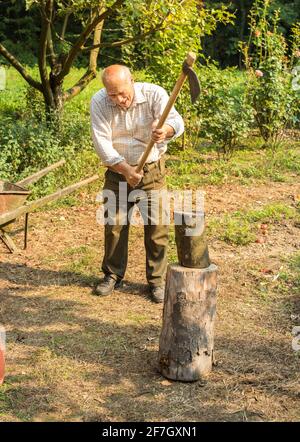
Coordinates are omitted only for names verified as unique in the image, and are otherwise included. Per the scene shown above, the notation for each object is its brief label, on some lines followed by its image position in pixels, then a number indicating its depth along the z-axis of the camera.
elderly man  5.24
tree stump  4.52
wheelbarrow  5.94
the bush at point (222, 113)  9.59
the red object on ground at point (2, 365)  4.33
